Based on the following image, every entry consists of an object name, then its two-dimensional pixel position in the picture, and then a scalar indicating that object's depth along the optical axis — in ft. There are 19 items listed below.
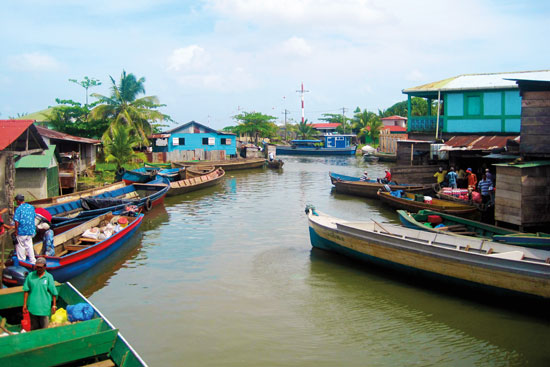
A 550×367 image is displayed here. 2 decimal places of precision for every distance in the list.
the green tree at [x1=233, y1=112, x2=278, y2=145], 210.59
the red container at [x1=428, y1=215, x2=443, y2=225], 46.29
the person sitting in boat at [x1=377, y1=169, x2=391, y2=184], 78.26
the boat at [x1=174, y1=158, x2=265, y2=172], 132.26
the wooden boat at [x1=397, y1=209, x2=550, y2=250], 34.63
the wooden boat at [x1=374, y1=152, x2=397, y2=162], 158.84
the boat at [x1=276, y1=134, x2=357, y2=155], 201.36
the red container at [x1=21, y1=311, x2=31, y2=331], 23.72
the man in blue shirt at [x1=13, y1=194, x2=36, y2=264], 31.71
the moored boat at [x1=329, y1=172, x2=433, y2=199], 71.41
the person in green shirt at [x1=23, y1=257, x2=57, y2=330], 23.31
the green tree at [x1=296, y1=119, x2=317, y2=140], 242.29
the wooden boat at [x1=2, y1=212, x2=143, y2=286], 30.86
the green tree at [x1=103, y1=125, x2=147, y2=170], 94.22
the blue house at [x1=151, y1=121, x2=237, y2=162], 138.00
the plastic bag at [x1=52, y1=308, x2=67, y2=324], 24.13
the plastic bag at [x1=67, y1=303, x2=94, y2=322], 23.77
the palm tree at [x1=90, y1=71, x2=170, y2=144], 115.44
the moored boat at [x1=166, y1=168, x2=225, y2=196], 83.15
